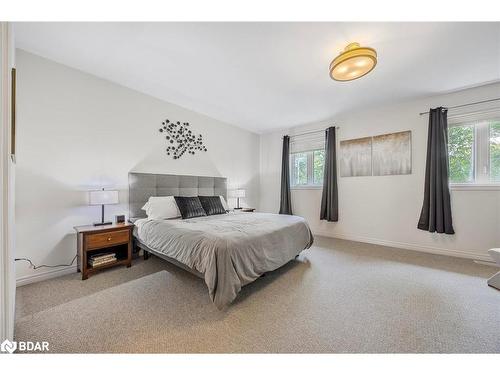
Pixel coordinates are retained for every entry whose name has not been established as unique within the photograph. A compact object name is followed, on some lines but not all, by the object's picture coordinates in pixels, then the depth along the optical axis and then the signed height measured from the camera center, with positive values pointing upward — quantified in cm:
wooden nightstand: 216 -68
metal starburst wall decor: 333 +88
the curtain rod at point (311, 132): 422 +126
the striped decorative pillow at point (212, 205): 323 -31
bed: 165 -57
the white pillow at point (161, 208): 271 -32
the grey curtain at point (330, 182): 396 +11
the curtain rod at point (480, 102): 267 +123
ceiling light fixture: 176 +119
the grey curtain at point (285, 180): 464 +17
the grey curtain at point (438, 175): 288 +20
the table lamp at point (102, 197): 229 -14
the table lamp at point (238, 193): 424 -14
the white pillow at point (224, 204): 359 -32
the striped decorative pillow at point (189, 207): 288 -31
